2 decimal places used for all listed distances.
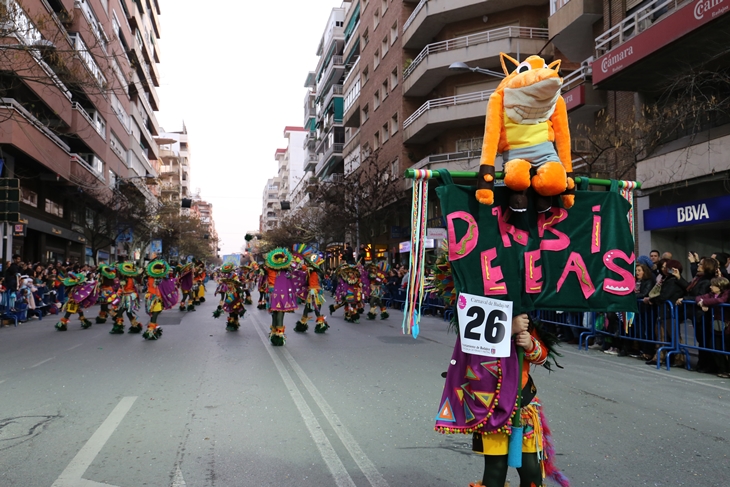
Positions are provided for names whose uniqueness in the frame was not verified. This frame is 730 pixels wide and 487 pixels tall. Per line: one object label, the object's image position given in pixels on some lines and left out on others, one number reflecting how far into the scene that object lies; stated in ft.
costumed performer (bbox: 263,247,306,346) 37.60
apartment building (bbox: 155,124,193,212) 292.61
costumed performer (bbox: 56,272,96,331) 50.78
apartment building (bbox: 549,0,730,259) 46.75
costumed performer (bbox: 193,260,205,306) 79.20
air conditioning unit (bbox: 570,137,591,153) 60.44
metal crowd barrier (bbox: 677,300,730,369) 28.17
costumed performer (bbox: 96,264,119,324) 47.60
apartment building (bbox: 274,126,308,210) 386.52
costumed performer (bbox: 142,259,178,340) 42.16
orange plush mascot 10.36
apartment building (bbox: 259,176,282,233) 470.14
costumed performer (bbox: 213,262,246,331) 46.50
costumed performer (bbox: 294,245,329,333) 43.83
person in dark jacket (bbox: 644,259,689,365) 31.55
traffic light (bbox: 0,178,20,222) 57.98
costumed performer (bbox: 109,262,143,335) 45.42
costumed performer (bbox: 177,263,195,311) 70.08
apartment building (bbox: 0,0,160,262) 34.12
